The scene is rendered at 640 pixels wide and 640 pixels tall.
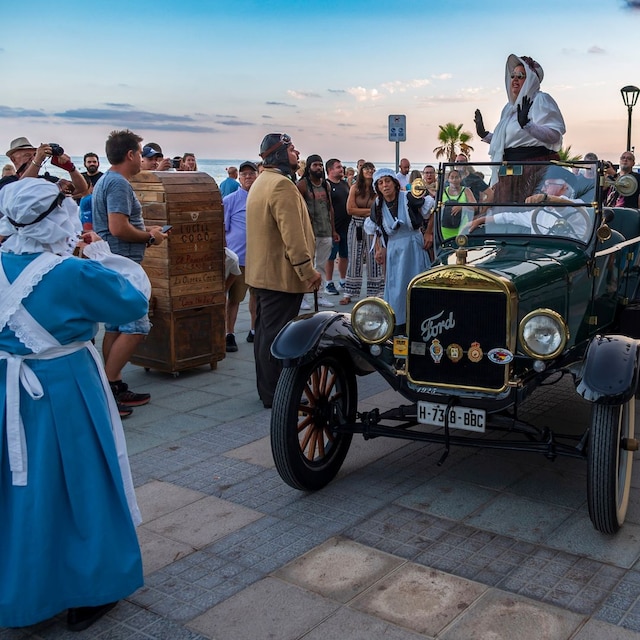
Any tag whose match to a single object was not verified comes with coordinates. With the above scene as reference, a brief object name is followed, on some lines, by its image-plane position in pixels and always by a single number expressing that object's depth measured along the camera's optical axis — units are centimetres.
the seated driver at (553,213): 501
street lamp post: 2131
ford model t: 389
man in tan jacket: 562
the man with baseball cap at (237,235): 817
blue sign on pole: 1449
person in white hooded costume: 606
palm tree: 4175
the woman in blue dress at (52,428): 295
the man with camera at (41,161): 552
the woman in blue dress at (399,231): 692
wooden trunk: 673
